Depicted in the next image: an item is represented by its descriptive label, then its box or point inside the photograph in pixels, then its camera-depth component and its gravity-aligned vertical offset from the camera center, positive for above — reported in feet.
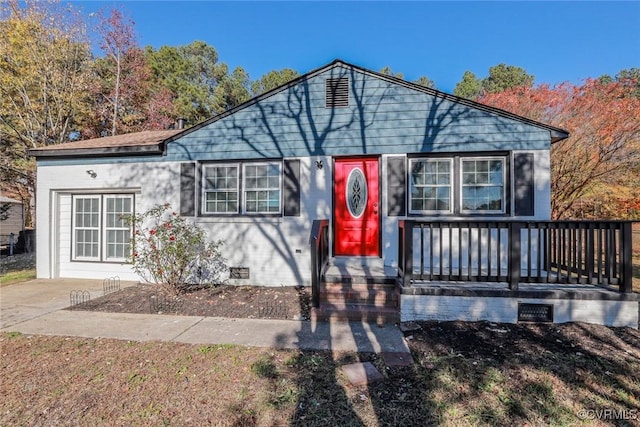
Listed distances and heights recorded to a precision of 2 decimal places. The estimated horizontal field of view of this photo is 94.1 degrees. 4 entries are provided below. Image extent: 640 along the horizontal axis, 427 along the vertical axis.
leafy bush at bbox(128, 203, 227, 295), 19.39 -2.51
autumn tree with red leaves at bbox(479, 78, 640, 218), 31.81 +7.40
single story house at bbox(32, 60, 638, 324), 19.54 +3.01
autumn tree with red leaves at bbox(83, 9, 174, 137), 50.03 +23.26
